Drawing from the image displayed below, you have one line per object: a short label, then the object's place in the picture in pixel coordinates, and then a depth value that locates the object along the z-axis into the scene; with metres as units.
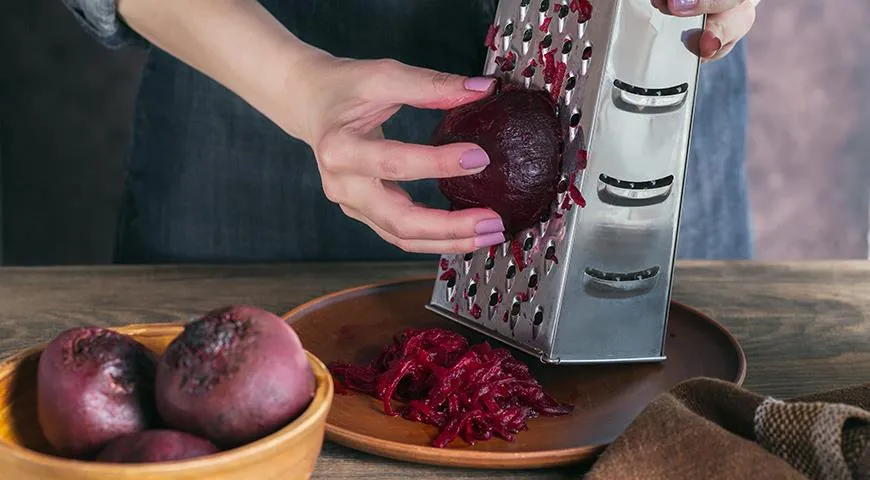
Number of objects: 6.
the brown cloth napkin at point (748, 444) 0.92
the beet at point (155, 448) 0.84
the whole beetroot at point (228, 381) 0.85
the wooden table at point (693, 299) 1.11
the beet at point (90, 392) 0.86
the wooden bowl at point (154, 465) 0.83
